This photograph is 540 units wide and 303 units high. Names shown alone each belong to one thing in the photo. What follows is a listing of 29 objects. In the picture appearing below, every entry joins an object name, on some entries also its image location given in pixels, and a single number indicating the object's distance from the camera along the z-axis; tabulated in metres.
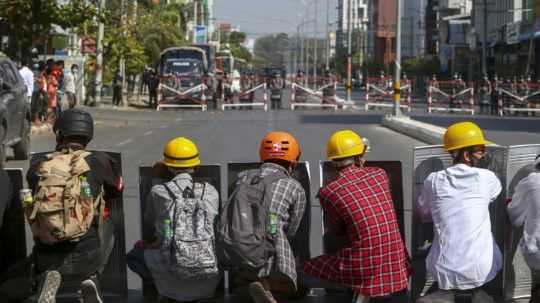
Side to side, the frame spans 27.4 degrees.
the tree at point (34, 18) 30.34
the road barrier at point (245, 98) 48.44
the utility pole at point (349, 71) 54.59
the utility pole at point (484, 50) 69.94
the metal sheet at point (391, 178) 7.87
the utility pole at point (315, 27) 122.38
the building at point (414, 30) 154.88
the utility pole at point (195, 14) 97.70
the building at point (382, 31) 148.50
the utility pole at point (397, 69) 33.53
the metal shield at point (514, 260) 7.74
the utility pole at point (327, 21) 90.55
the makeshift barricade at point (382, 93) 48.91
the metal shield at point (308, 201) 7.80
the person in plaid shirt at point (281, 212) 7.16
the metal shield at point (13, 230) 7.68
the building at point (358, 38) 158.74
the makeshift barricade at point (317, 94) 48.65
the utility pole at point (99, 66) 43.47
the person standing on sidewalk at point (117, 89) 48.31
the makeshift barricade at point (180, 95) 47.72
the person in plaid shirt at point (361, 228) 7.07
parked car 17.56
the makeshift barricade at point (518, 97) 46.25
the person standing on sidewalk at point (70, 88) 33.19
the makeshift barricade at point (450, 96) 47.91
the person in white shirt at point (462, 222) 6.98
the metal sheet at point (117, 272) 7.90
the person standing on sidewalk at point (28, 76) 26.39
